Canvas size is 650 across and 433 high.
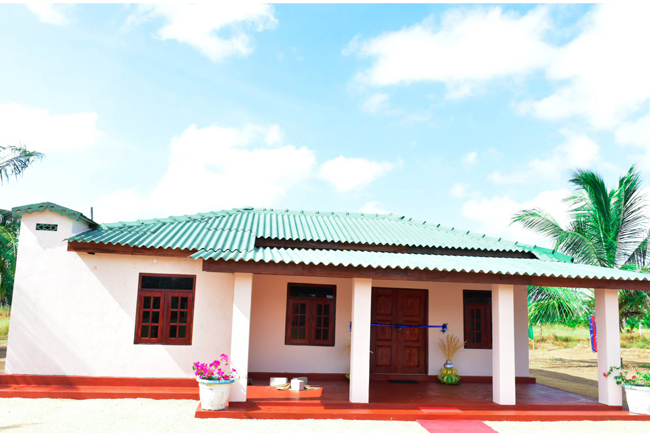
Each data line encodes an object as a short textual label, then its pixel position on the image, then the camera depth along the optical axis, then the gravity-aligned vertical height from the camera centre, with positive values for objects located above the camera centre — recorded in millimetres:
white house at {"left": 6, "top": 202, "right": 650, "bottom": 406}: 7914 -119
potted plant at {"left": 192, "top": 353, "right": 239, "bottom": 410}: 7055 -1453
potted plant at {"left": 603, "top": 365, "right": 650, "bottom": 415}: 8062 -1501
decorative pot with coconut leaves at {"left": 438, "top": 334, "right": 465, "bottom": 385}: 10250 -1385
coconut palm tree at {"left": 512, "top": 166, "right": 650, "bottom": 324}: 14891 +2431
